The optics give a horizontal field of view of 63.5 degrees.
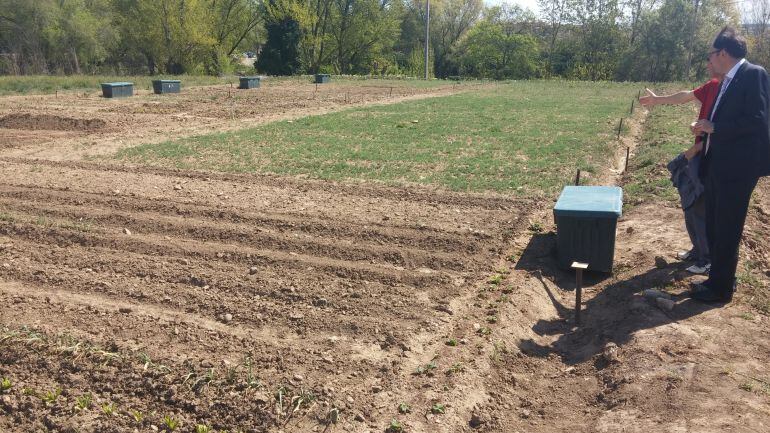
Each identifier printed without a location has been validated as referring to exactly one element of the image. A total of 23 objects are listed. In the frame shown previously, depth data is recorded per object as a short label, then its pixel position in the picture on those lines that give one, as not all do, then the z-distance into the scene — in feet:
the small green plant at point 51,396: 13.39
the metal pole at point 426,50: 151.57
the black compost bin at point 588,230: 19.83
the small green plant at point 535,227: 25.53
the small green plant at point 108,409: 12.98
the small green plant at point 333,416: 12.76
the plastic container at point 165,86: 87.56
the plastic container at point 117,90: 80.89
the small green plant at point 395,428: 12.56
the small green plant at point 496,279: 20.10
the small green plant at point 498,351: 15.52
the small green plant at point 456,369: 14.61
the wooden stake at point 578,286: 16.88
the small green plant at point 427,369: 14.62
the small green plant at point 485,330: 16.61
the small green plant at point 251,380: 13.74
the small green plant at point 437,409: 13.12
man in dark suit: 15.71
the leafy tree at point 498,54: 179.83
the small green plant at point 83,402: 13.16
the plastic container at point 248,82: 101.24
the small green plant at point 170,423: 12.64
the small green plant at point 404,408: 13.15
